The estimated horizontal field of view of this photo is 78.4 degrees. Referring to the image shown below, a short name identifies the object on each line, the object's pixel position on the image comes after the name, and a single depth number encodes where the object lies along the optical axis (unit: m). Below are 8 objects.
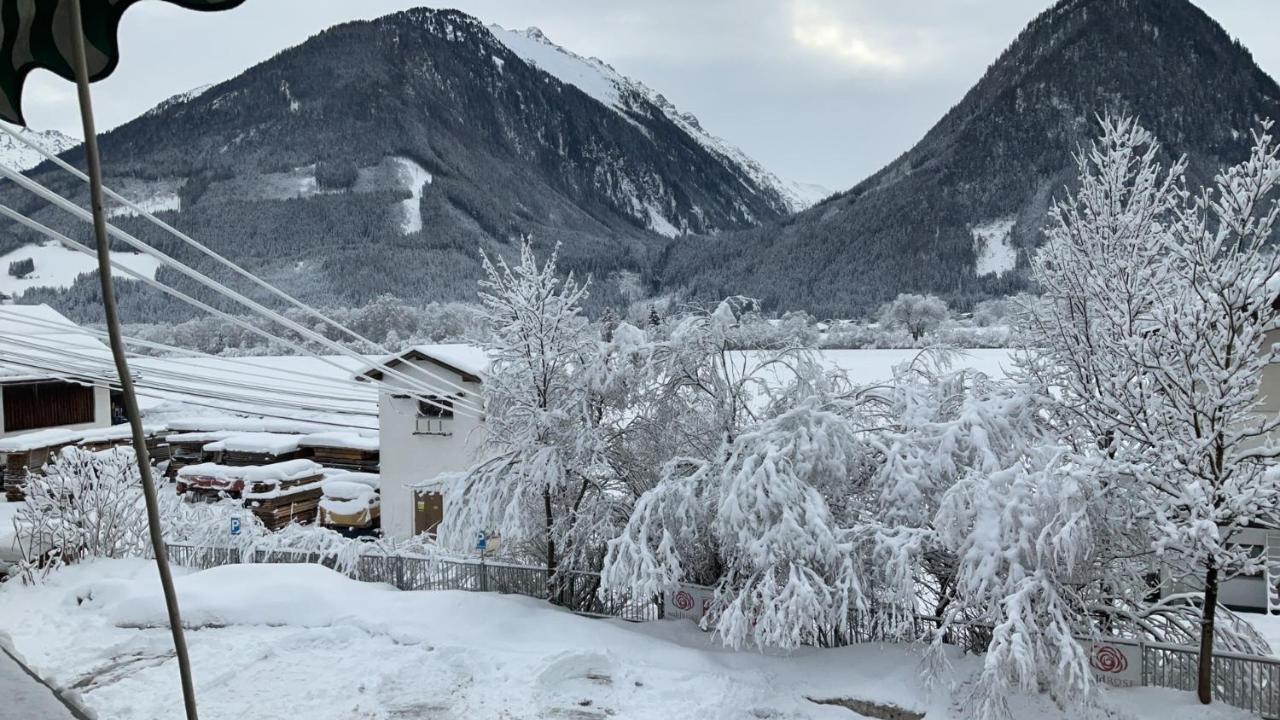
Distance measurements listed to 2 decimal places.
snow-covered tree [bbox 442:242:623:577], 13.20
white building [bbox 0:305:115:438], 24.98
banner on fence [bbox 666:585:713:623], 12.84
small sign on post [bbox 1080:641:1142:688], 10.09
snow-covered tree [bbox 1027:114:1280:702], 8.48
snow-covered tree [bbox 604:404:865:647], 10.55
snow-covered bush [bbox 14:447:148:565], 16.19
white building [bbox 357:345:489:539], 22.59
